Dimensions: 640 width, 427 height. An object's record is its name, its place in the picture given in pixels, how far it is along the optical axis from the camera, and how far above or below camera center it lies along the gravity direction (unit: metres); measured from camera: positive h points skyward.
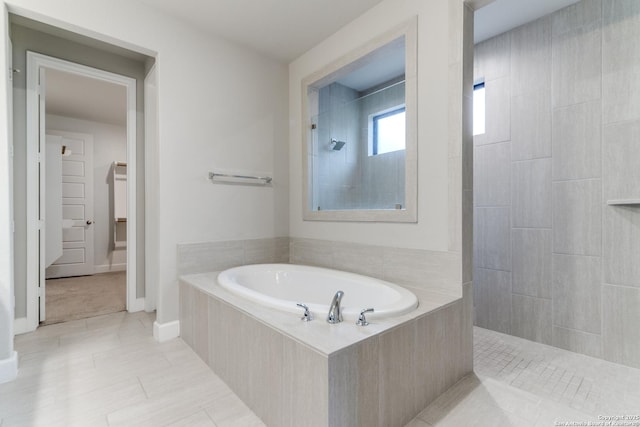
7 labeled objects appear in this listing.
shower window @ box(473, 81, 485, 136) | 2.58 +0.90
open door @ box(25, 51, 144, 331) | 2.44 +0.32
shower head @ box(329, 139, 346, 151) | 2.71 +0.62
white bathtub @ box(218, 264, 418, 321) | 1.45 -0.47
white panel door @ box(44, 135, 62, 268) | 3.58 +0.20
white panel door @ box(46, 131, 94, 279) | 4.54 +0.10
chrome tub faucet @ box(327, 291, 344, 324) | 1.33 -0.43
